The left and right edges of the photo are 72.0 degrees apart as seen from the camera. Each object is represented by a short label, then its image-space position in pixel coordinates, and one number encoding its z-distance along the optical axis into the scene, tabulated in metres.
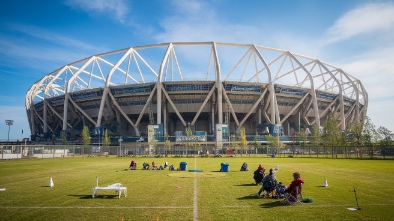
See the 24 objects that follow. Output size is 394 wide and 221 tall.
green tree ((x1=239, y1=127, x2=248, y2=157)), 63.67
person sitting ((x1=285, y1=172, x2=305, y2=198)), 9.95
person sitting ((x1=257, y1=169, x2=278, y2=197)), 11.22
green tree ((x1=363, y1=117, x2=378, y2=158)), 50.09
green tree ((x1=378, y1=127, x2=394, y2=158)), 42.72
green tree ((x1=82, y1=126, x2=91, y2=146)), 71.38
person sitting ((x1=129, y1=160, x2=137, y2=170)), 24.89
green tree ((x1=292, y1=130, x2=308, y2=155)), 68.81
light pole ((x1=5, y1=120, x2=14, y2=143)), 72.31
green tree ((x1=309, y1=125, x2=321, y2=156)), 62.87
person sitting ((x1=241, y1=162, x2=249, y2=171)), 23.31
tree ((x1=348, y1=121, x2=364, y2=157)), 53.24
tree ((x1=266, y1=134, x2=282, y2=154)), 66.50
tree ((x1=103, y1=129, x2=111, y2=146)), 69.35
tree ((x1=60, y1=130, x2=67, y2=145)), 76.06
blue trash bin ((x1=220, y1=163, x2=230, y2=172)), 22.87
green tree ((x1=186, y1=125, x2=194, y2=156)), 65.77
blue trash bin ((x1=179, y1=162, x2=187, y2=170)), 23.98
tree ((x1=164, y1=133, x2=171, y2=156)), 61.00
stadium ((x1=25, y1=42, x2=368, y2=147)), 69.19
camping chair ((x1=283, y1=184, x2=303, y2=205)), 10.02
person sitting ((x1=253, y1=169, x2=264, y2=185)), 14.70
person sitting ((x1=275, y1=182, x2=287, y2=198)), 10.80
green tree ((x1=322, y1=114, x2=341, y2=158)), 54.88
